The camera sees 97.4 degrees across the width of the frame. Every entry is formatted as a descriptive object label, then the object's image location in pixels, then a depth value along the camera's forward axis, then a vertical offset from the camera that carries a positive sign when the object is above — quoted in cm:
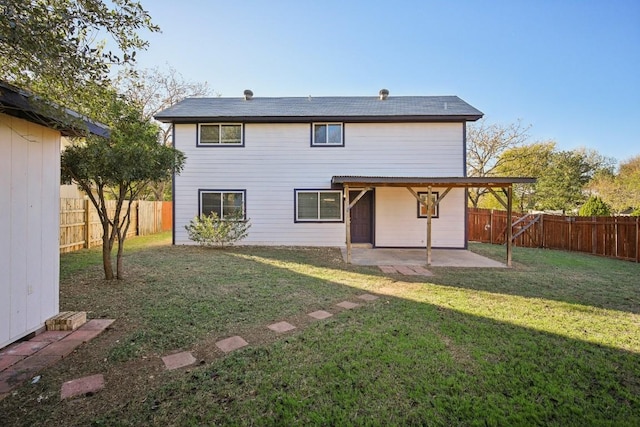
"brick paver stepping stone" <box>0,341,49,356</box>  276 -136
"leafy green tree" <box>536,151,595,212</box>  2177 +212
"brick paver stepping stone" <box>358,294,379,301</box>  466 -143
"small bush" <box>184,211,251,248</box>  948 -54
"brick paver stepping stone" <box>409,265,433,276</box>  648 -140
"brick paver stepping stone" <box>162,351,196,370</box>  262 -141
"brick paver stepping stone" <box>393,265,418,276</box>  650 -139
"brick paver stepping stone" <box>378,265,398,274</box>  670 -138
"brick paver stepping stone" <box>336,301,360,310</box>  427 -143
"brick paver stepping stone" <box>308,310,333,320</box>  386 -143
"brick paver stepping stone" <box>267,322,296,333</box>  343 -142
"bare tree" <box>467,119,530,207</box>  1895 +473
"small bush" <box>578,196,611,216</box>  1140 +15
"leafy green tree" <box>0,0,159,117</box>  234 +161
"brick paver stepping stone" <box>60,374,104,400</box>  218 -138
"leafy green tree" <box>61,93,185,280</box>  445 +91
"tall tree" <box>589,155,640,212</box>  1870 +184
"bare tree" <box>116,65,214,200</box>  1950 +894
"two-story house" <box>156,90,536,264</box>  1012 +139
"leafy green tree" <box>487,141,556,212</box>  2012 +382
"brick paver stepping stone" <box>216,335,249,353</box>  296 -141
